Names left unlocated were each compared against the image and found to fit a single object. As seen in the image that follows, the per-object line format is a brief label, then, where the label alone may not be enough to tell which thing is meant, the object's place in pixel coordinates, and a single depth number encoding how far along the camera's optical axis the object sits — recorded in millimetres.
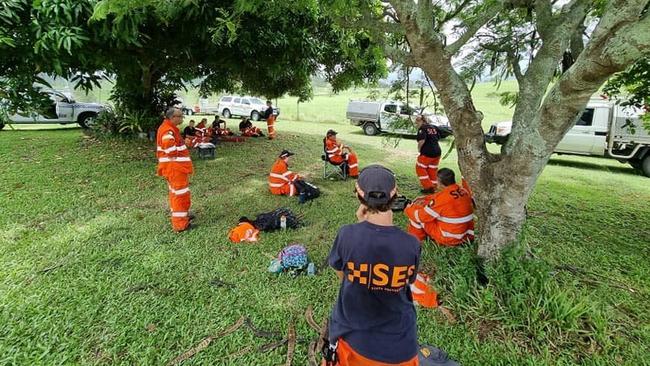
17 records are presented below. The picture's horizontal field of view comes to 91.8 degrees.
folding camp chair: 7230
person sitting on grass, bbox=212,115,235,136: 11522
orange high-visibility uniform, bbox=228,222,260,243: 4074
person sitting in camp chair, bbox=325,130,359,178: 7074
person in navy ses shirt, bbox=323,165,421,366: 1435
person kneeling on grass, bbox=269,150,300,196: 5883
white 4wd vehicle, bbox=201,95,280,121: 23531
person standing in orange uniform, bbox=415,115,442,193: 6188
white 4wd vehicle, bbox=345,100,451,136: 16691
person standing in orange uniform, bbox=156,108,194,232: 4086
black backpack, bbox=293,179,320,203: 5727
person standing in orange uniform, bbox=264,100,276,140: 12461
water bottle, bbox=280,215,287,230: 4441
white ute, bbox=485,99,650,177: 9164
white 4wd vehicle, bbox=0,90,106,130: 12984
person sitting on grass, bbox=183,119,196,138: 10166
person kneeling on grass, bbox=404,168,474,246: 3529
